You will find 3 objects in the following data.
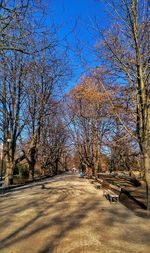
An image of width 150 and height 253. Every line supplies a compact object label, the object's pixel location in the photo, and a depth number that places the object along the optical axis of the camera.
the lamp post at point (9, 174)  12.21
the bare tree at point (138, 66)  5.98
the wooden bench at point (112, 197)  7.07
